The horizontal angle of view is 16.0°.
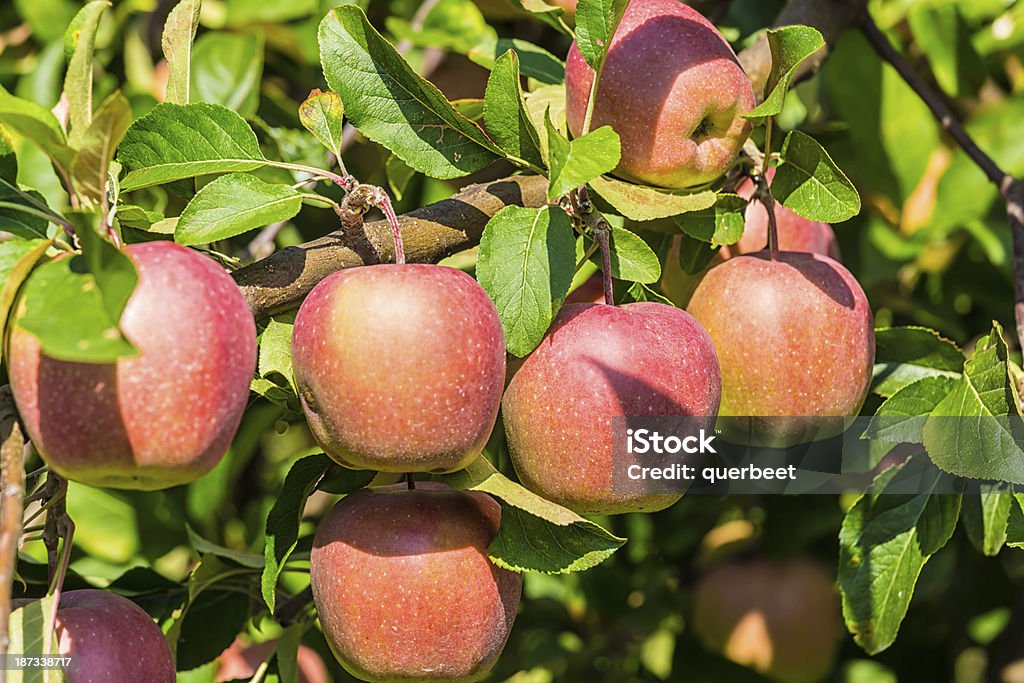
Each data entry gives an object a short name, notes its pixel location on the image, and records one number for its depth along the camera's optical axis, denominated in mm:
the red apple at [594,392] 1208
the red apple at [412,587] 1217
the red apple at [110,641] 1188
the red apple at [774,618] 1844
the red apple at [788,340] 1255
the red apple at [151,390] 1128
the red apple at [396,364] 1167
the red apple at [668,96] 1246
